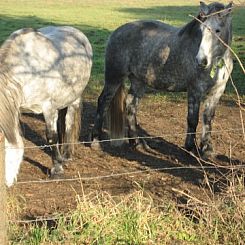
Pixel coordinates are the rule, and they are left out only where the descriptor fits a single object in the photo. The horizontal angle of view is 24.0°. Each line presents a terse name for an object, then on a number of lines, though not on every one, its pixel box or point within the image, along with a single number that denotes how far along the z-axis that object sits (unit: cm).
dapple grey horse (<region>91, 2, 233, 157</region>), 707
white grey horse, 569
